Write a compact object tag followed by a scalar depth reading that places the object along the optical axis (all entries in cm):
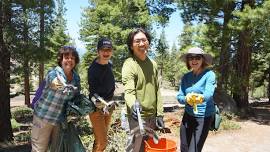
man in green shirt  445
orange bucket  443
